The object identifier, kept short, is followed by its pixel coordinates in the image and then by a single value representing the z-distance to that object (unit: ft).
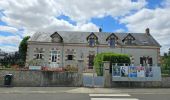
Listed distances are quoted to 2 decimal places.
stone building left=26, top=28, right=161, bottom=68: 59.87
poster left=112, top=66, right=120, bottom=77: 27.28
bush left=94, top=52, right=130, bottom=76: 33.13
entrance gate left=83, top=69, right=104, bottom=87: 27.37
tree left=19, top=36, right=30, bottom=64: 75.77
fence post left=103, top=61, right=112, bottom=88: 27.19
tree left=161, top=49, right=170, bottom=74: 28.79
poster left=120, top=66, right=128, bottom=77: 27.44
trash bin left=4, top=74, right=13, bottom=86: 27.10
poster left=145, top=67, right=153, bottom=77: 27.68
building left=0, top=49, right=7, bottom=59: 57.52
